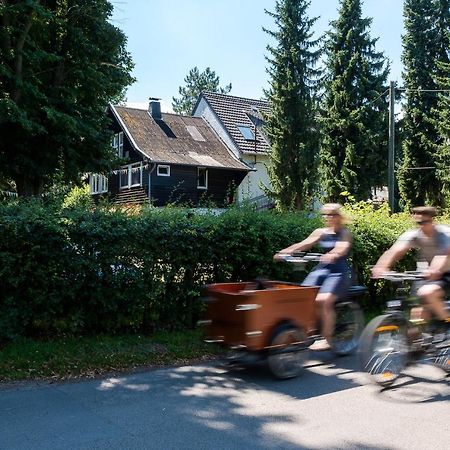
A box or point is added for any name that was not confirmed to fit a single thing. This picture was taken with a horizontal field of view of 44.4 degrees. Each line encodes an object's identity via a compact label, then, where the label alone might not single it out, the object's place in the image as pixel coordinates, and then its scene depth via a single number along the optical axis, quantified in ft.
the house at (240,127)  137.80
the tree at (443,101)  101.55
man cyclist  20.06
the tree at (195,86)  299.99
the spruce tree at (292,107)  114.52
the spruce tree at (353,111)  114.62
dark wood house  121.39
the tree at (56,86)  50.72
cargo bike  20.45
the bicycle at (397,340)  19.39
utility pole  81.25
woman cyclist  22.52
